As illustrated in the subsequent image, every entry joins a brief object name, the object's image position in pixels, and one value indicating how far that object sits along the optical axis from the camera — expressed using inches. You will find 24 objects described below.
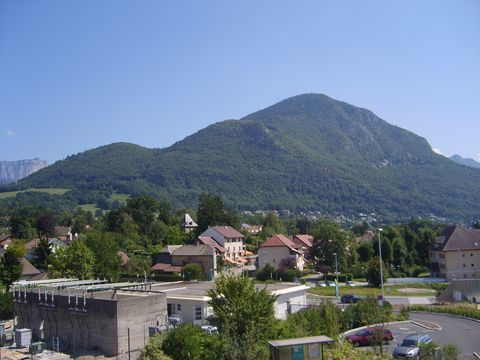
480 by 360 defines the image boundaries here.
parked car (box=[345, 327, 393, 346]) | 1108.6
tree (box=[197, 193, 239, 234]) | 3939.5
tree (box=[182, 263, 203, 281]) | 2551.7
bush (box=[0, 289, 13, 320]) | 1619.1
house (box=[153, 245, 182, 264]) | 2942.4
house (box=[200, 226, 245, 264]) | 3489.2
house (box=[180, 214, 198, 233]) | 4839.6
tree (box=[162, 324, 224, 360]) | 922.7
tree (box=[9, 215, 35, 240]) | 4175.7
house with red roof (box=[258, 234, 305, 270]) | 2974.9
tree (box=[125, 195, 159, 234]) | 4177.4
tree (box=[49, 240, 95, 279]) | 2005.4
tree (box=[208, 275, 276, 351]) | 984.9
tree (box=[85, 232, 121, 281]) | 2274.9
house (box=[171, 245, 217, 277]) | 2783.0
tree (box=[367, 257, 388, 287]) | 2454.2
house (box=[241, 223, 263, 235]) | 5955.7
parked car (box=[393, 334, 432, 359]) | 982.3
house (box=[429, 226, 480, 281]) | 2753.4
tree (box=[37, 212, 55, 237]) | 4102.4
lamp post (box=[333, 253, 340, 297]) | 2642.7
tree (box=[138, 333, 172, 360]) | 927.7
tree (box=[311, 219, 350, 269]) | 2886.3
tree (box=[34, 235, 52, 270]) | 2605.8
